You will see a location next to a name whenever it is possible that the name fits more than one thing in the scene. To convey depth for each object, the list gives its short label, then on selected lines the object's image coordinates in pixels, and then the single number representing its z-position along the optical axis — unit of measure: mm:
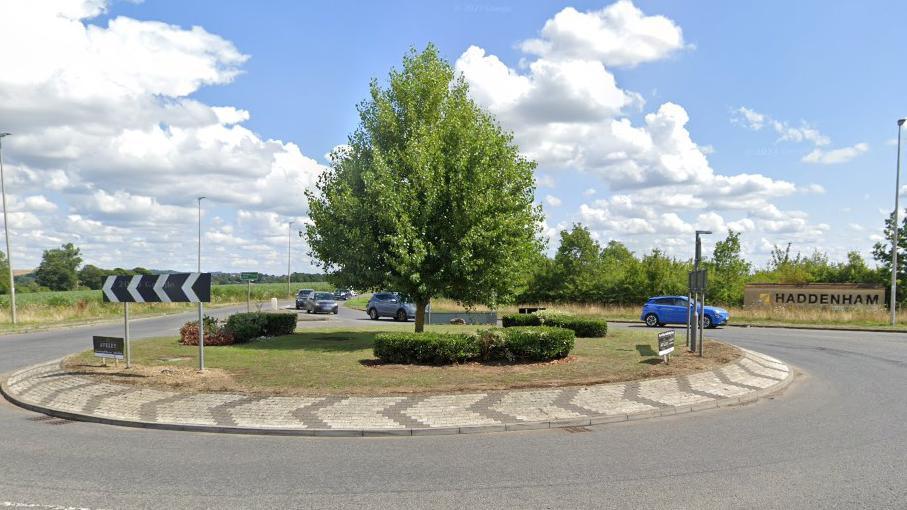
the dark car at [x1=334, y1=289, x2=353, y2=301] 78125
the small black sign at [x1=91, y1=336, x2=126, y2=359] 13039
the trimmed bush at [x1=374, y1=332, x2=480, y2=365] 13586
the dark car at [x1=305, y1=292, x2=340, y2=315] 44188
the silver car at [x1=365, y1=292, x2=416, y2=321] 37656
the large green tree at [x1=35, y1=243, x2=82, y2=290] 108750
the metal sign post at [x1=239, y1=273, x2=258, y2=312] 22111
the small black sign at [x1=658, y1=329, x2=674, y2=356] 13242
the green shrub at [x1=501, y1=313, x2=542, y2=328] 21391
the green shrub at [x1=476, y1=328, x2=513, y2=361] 13945
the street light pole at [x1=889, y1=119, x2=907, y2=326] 28491
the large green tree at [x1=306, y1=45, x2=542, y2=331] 17328
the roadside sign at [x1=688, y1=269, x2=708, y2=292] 14758
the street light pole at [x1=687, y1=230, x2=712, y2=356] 15202
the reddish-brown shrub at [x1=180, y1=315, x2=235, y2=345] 18609
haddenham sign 35188
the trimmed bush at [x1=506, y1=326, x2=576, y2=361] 13867
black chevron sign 12398
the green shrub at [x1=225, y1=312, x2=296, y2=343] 19484
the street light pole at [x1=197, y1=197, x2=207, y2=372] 11977
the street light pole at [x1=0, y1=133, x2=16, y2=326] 29547
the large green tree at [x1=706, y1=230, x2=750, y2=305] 41438
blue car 28766
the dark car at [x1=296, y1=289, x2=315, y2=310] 51875
